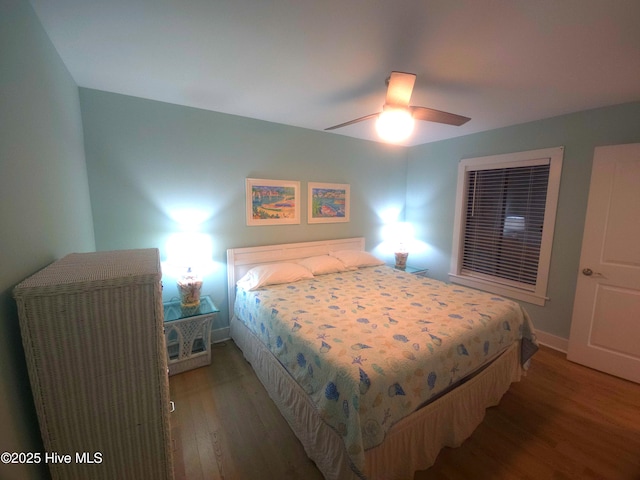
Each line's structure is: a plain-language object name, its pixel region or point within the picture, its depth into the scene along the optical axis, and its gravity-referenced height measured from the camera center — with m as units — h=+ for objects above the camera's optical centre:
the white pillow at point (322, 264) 3.10 -0.69
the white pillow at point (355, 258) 3.38 -0.67
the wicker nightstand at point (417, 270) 3.98 -0.96
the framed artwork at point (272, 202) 3.00 +0.06
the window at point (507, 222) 2.91 -0.18
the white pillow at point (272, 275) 2.66 -0.72
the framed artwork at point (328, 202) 3.44 +0.06
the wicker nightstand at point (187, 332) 2.36 -1.18
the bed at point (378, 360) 1.34 -0.95
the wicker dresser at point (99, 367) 0.81 -0.54
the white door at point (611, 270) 2.32 -0.58
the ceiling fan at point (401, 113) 1.65 +0.68
